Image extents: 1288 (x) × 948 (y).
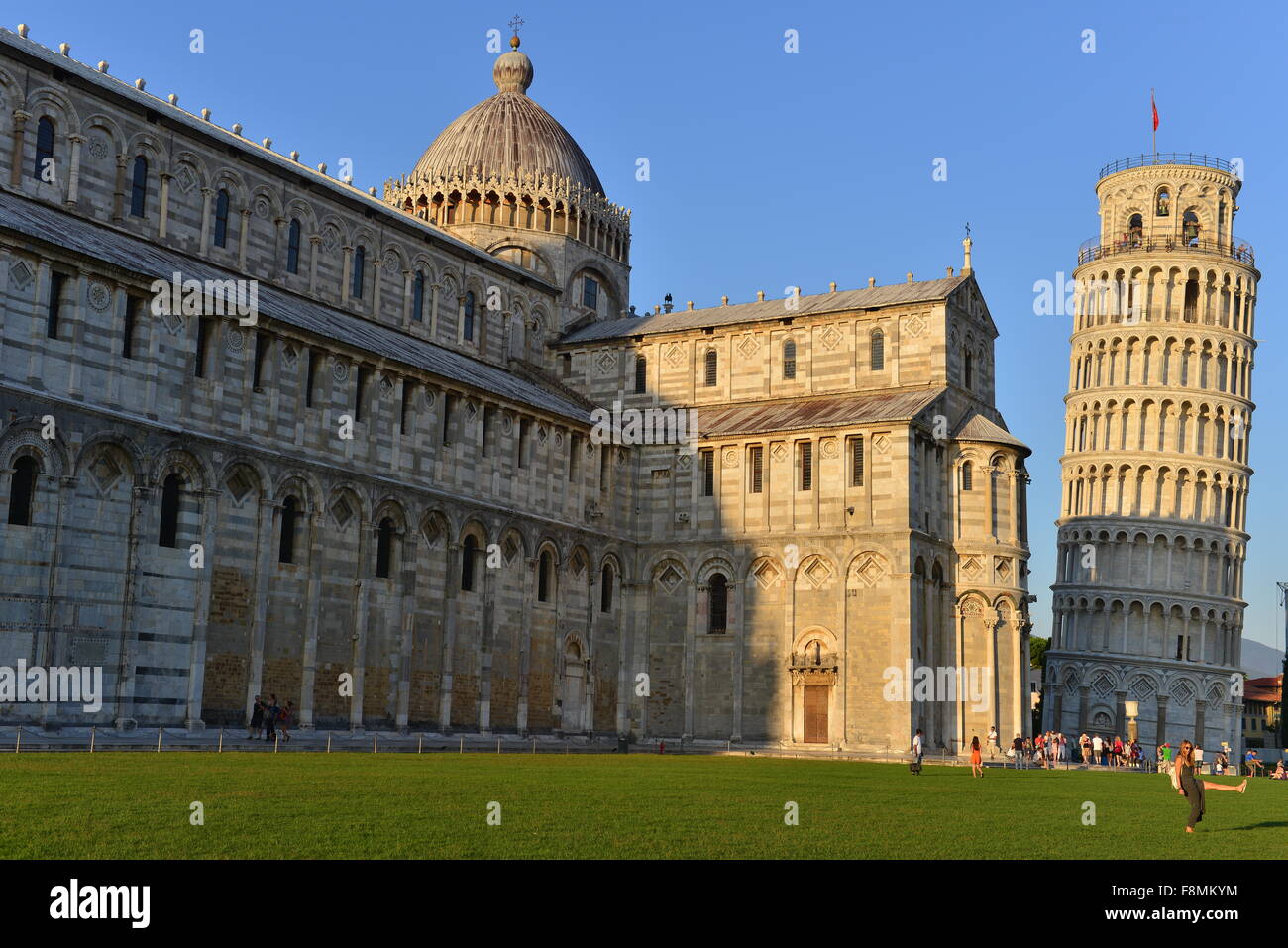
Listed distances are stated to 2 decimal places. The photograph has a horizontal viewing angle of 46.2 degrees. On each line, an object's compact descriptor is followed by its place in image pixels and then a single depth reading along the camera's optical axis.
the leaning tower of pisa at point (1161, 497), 91.12
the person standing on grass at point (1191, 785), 22.55
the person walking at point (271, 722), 41.05
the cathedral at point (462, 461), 39.69
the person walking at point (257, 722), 41.81
